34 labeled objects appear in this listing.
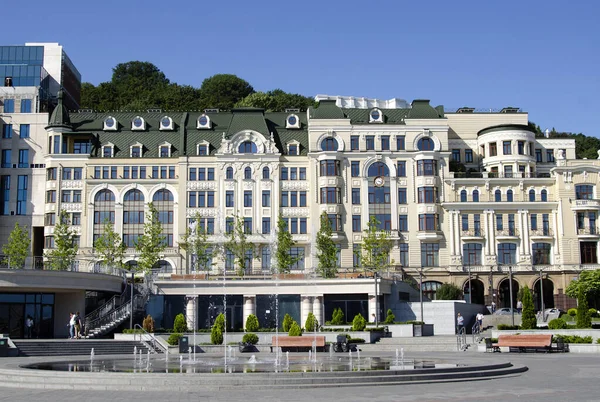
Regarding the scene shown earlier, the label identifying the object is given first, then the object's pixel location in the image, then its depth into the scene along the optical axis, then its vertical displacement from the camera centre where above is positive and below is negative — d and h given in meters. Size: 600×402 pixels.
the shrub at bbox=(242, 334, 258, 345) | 47.16 -1.25
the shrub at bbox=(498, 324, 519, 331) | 50.66 -0.81
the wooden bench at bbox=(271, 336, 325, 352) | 44.16 -1.37
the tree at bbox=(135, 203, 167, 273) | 70.69 +6.65
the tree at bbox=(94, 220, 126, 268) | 73.69 +6.35
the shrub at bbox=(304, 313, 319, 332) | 53.62 -0.51
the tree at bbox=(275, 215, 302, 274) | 72.44 +5.87
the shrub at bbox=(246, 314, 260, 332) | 53.75 -0.46
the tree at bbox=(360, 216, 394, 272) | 73.31 +5.99
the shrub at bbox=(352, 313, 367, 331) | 53.06 -0.54
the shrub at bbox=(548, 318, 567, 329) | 48.52 -0.62
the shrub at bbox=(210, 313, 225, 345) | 48.22 -1.03
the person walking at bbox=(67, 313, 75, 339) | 49.97 -0.49
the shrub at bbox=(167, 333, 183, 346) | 47.57 -1.27
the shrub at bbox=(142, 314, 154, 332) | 52.50 -0.37
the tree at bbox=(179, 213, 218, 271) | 74.94 +6.68
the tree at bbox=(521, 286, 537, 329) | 49.62 -0.02
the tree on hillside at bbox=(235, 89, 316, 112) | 111.00 +29.42
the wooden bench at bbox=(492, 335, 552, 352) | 42.12 -1.46
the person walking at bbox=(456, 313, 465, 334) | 55.45 -0.66
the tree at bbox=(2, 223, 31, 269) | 71.38 +6.62
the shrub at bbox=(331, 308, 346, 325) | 59.19 -0.08
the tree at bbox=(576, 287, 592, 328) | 46.97 -0.23
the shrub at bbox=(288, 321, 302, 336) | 48.84 -0.86
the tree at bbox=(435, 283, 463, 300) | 75.31 +2.05
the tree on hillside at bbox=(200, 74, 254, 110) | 122.43 +34.25
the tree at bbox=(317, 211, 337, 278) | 71.44 +5.76
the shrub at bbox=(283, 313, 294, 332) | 53.84 -0.49
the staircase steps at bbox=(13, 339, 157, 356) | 42.47 -1.50
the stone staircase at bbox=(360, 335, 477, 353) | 48.00 -1.73
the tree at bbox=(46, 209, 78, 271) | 71.56 +7.10
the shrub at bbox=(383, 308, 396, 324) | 59.47 -0.27
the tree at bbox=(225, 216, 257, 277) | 74.09 +6.43
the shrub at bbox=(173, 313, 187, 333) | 52.44 -0.43
